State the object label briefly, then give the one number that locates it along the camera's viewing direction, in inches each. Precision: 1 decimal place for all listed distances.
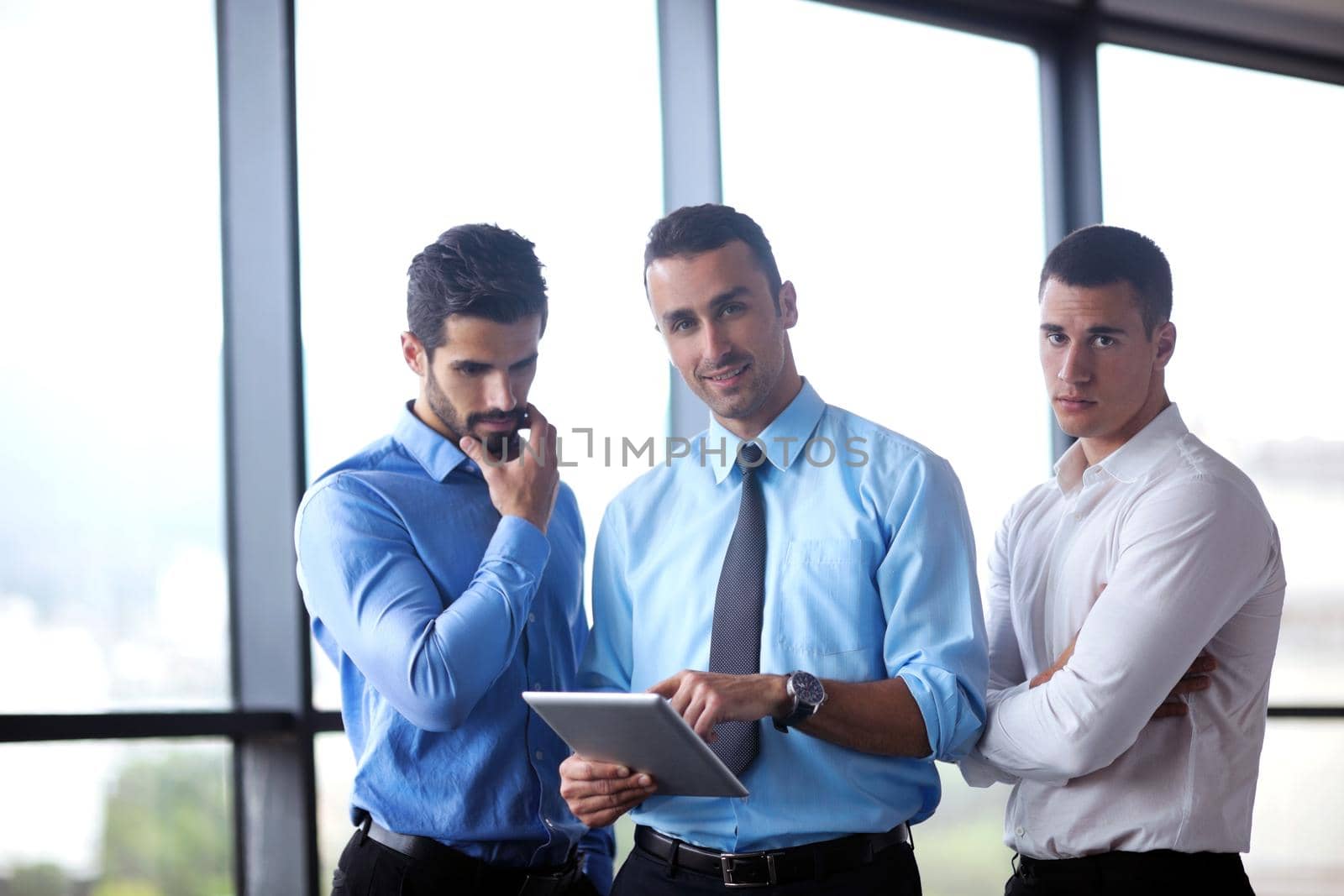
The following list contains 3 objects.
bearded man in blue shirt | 170.8
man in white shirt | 167.3
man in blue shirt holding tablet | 165.9
